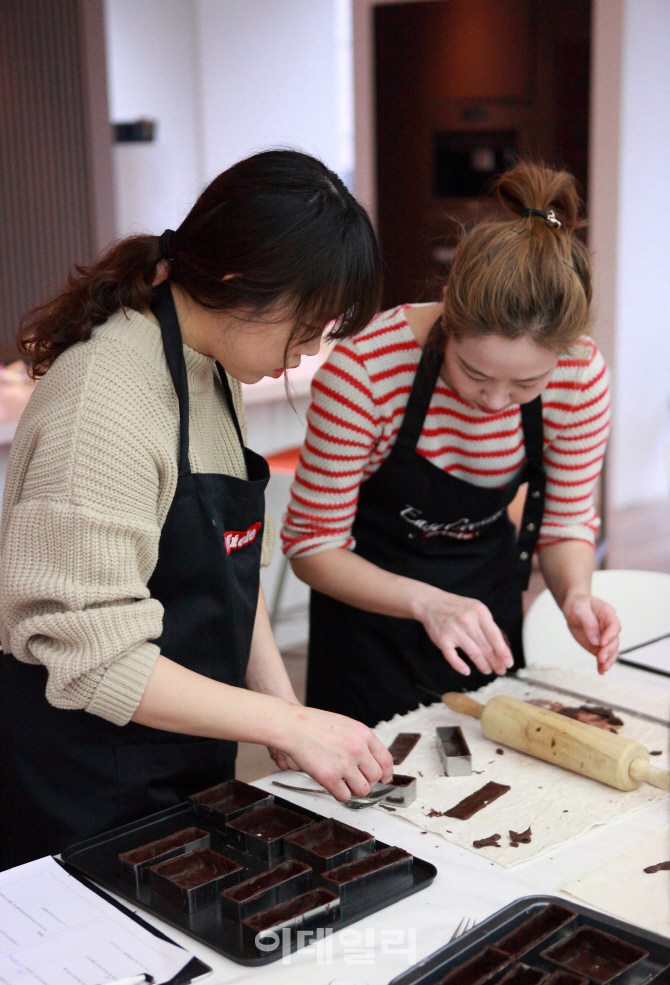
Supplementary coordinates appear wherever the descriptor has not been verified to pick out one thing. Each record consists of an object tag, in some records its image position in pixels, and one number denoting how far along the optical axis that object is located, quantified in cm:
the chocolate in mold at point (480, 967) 79
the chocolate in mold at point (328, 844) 93
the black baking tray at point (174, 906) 84
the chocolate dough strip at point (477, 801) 109
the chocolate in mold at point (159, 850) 92
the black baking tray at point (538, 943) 80
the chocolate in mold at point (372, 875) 90
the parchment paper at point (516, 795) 105
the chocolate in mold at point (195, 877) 88
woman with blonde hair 129
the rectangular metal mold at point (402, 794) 111
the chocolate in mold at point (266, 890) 86
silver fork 87
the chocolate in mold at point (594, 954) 80
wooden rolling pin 113
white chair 175
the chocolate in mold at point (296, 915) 84
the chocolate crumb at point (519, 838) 103
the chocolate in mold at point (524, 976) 78
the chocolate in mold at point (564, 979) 77
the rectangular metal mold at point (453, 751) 118
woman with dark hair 92
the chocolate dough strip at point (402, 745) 123
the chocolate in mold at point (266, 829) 96
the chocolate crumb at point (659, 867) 98
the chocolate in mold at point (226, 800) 102
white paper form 80
